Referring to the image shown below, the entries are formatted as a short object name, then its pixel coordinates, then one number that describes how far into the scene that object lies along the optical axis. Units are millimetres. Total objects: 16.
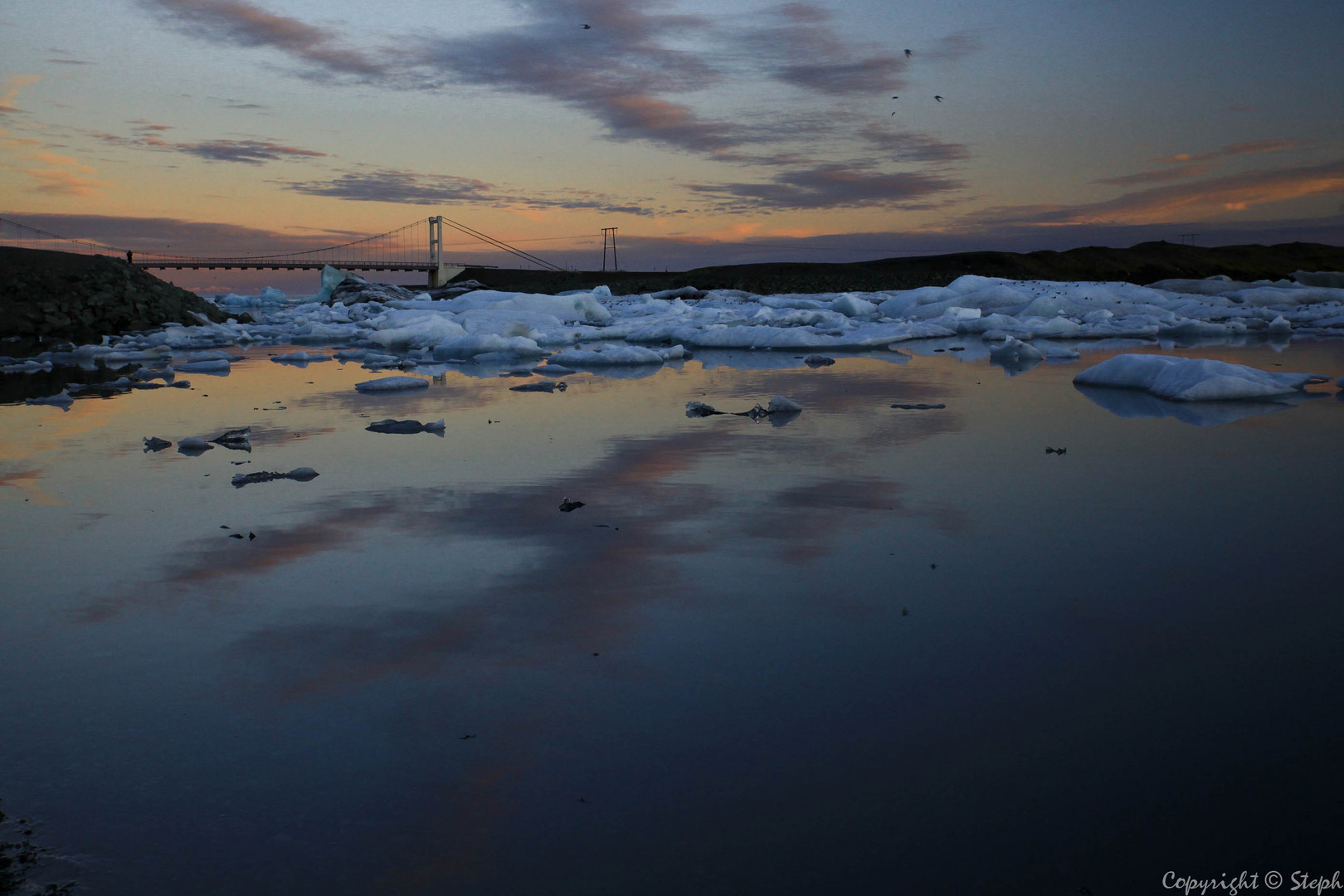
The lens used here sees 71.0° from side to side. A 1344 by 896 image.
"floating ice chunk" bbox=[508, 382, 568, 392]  9320
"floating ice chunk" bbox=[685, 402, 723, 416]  7333
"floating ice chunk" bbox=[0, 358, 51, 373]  12062
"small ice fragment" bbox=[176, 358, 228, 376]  12461
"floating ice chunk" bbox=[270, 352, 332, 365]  13633
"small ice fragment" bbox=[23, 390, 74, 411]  8539
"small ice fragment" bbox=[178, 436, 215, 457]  5934
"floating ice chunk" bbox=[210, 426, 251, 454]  6035
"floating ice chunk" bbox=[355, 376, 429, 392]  9289
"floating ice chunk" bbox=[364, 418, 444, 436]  6566
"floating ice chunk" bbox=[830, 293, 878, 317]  22625
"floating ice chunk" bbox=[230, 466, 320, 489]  4914
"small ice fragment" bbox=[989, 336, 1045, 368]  12547
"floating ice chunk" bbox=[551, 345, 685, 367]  12422
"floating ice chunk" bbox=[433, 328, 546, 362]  14031
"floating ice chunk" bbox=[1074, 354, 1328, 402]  7734
